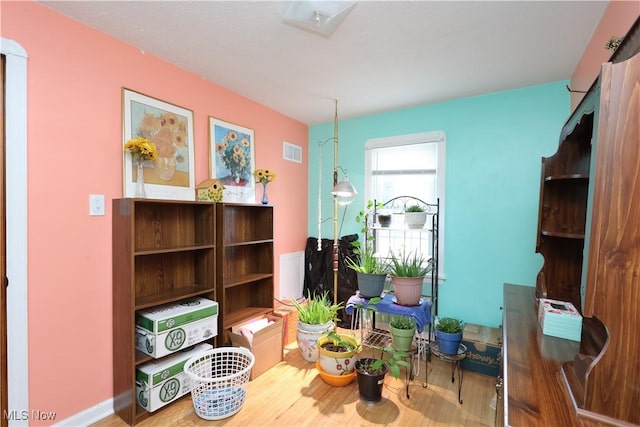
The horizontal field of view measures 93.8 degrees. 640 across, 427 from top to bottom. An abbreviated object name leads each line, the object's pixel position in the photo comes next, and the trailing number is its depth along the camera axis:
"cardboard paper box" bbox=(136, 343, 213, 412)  1.86
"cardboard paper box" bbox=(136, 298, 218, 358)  1.88
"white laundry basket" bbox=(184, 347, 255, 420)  1.88
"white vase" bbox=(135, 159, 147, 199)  1.97
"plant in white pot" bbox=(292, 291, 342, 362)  2.57
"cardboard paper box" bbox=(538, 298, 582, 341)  1.28
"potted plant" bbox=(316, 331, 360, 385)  2.22
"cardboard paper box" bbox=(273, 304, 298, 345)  2.85
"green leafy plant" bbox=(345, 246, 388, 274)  2.49
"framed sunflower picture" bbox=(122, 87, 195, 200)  2.00
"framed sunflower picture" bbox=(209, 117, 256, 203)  2.57
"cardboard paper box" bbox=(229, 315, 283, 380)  2.37
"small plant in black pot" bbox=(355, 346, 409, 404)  2.03
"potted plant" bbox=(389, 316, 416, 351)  2.35
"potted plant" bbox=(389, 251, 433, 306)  2.37
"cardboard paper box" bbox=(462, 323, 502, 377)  2.36
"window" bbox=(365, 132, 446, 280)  2.95
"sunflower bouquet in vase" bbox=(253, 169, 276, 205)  2.77
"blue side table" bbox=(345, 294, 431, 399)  2.29
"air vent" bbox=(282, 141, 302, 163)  3.39
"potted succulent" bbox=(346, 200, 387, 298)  2.45
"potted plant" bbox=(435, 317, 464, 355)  2.31
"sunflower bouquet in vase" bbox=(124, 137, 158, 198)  1.91
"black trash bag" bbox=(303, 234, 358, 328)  3.26
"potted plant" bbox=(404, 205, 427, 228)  2.67
